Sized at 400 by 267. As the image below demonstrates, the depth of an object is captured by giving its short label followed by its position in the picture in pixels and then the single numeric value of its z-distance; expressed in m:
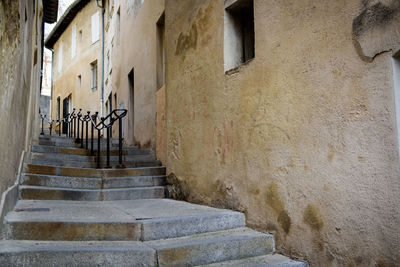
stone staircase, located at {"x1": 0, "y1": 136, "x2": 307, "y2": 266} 2.67
